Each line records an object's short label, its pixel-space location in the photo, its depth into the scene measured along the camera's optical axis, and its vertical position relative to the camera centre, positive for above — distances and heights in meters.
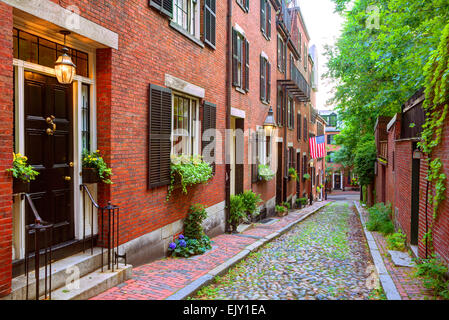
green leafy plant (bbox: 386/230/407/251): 7.84 -2.01
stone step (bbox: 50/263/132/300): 4.13 -1.69
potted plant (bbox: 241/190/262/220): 11.55 -1.60
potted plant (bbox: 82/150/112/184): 5.02 -0.24
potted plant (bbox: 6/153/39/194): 3.80 -0.25
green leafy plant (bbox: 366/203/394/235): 10.52 -2.18
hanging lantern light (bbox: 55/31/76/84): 4.39 +1.04
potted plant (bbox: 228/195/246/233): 10.45 -1.76
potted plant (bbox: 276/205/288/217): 16.34 -2.68
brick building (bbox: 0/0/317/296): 4.14 +0.68
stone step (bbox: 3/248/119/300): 3.81 -1.48
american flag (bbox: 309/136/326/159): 21.22 +0.44
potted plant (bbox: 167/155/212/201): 7.08 -0.38
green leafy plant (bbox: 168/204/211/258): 7.11 -1.84
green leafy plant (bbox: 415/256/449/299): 4.75 -1.76
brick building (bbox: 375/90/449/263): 5.36 -0.62
